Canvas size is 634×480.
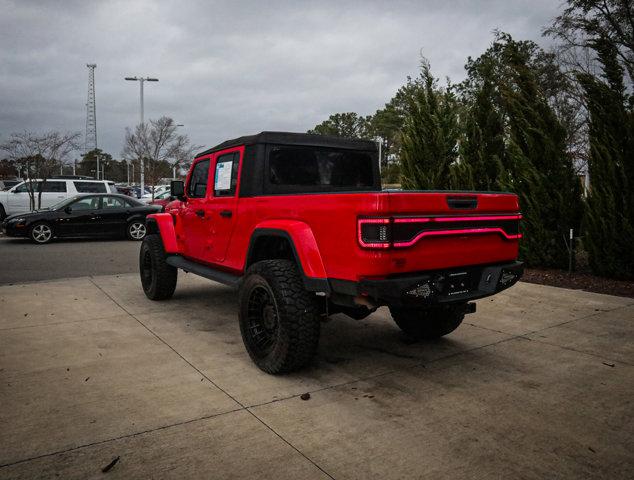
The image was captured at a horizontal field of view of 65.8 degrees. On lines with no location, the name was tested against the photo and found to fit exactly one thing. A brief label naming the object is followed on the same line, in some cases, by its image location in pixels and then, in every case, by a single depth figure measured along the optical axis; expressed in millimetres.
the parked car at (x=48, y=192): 18094
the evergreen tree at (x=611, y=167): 7465
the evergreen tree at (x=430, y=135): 10672
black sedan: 13273
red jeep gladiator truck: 3262
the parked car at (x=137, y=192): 39038
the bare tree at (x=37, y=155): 19281
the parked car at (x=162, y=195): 35000
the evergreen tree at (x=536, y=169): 8492
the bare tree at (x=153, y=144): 30719
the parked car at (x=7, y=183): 28750
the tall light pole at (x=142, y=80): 30000
